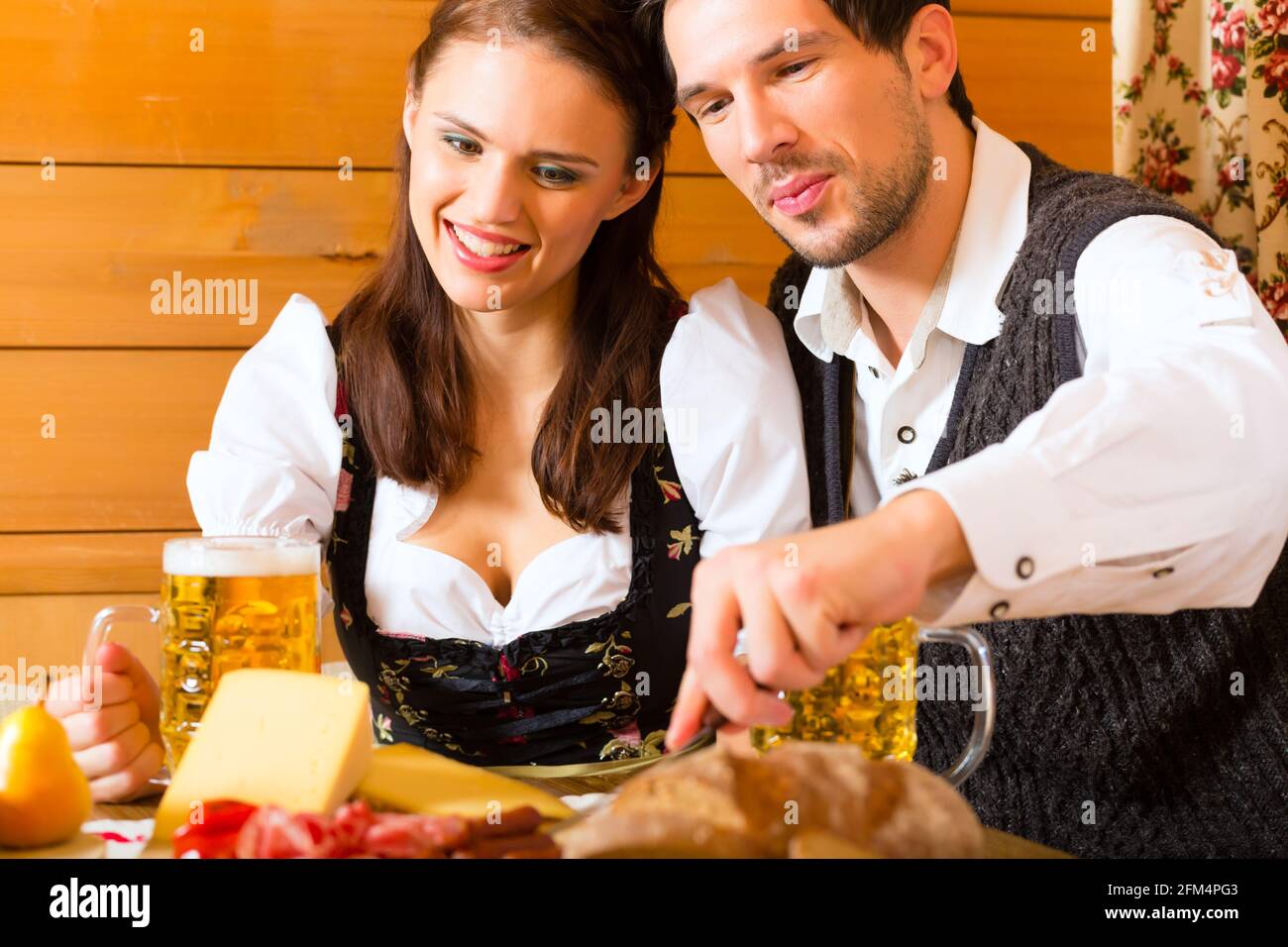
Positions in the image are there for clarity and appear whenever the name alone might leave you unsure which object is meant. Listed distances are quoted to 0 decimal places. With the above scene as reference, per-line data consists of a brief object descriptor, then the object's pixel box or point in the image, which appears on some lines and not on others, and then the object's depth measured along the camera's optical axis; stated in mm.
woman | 1211
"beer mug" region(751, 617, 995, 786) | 690
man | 621
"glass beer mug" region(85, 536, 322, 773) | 805
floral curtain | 1556
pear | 674
